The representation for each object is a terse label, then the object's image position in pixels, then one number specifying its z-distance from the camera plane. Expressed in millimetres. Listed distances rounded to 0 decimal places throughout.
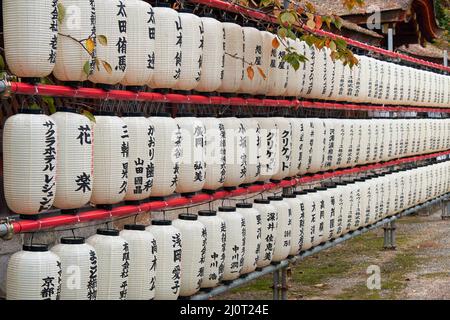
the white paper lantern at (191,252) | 7926
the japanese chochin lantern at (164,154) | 7465
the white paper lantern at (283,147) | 10119
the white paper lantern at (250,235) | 9195
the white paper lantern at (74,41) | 6258
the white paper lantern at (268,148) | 9648
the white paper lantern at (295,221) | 10492
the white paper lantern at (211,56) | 8336
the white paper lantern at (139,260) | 7059
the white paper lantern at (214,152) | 8375
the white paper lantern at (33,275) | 5855
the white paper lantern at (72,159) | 6152
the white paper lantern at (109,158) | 6637
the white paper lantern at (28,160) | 5828
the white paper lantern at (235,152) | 8806
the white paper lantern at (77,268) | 6230
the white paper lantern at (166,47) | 7508
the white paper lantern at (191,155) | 7875
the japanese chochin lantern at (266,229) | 9648
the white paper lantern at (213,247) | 8359
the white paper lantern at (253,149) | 9234
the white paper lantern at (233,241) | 8758
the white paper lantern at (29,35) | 5836
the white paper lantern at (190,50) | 7891
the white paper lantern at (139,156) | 7023
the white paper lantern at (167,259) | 7457
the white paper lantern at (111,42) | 6617
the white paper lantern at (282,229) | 10117
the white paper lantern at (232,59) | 8781
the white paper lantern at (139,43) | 6977
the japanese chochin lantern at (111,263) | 6648
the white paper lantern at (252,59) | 9164
